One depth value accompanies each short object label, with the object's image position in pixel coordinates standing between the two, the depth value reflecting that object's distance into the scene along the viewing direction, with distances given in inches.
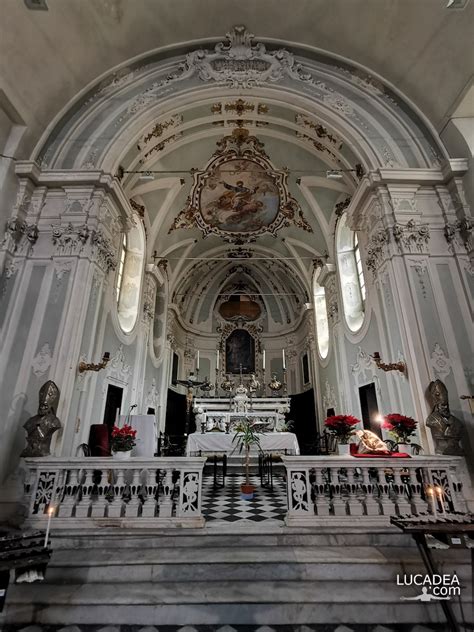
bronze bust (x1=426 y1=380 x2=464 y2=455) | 196.1
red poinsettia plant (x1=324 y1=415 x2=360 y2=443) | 205.5
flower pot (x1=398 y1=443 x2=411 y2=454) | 223.1
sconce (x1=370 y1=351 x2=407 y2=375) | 233.3
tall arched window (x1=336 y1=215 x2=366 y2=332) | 371.1
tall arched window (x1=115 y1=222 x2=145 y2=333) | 377.4
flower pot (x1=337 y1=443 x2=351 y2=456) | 250.2
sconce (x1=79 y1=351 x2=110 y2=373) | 236.2
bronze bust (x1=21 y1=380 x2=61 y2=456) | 190.2
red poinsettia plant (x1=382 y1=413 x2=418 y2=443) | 192.5
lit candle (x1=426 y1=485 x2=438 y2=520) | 122.4
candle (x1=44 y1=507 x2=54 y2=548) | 95.5
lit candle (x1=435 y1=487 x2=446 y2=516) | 129.5
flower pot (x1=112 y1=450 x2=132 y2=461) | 204.2
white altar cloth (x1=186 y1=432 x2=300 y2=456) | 312.3
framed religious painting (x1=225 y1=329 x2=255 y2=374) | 701.3
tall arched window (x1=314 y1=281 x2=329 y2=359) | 523.0
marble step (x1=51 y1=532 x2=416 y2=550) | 133.6
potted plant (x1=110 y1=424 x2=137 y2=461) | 206.0
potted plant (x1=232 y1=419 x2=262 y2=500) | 217.3
